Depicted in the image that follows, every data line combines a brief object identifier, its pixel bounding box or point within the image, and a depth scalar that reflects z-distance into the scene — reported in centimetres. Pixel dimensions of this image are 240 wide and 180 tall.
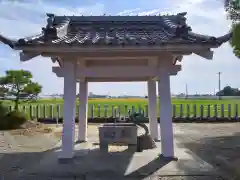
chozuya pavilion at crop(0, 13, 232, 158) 375
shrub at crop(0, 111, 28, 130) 791
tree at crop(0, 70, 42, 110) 903
